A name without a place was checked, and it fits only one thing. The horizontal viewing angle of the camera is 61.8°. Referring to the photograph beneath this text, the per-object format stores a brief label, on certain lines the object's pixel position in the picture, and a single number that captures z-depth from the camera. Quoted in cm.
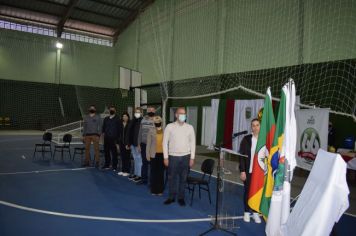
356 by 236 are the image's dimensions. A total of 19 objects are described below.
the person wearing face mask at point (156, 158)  570
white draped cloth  234
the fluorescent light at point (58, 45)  2014
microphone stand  388
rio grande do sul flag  314
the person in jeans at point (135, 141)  674
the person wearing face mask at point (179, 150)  499
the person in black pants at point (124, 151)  740
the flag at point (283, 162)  279
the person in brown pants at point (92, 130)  805
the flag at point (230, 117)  973
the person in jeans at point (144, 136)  644
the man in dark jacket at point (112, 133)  767
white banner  644
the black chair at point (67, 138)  988
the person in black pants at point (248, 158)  417
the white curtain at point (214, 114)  1079
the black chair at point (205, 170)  509
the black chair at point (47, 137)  983
